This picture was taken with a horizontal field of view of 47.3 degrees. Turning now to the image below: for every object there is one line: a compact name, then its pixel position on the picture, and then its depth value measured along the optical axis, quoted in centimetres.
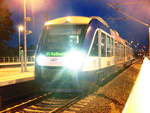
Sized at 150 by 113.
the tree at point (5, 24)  3585
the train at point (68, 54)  674
